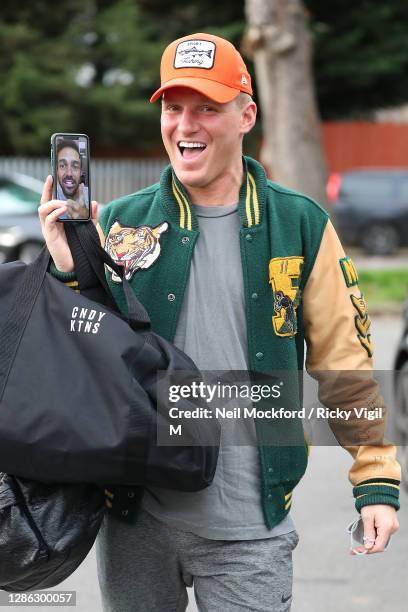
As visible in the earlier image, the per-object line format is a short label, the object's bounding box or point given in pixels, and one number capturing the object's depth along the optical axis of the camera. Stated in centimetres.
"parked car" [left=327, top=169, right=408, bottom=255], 2119
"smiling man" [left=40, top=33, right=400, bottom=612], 253
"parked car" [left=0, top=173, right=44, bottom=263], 1523
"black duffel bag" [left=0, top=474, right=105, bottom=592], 228
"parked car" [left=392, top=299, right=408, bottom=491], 634
